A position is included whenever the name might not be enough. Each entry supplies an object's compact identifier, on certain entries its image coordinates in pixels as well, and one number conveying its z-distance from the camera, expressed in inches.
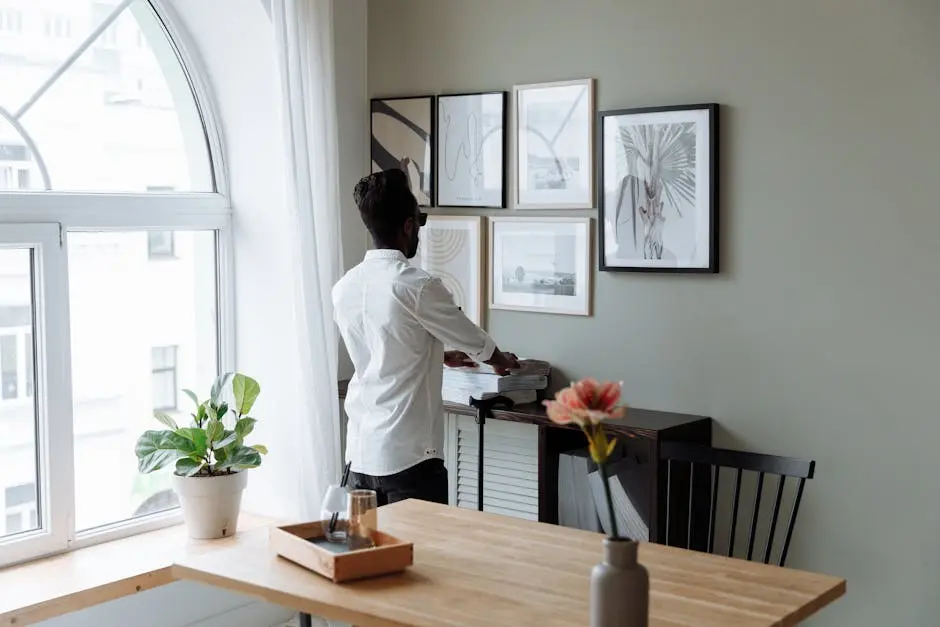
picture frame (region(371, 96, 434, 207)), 167.3
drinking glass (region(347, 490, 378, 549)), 95.0
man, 125.9
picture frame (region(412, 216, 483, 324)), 163.3
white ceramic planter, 153.5
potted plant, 151.6
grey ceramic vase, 75.2
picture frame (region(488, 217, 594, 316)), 151.9
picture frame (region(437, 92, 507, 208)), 159.5
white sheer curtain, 157.2
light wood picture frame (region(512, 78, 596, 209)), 150.3
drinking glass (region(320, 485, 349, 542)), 95.0
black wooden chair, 111.2
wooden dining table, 81.7
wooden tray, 89.0
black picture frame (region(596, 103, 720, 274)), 138.1
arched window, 145.5
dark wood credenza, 132.2
